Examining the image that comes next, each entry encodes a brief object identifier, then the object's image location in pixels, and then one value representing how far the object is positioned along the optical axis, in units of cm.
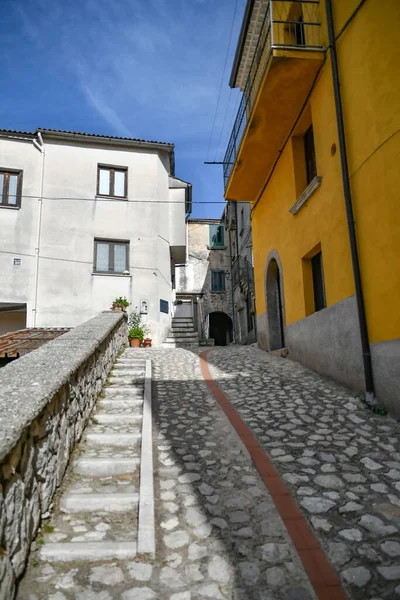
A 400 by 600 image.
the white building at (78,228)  1273
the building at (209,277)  2566
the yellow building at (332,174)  474
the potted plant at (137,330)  1201
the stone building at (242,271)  1688
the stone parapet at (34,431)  202
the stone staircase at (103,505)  239
